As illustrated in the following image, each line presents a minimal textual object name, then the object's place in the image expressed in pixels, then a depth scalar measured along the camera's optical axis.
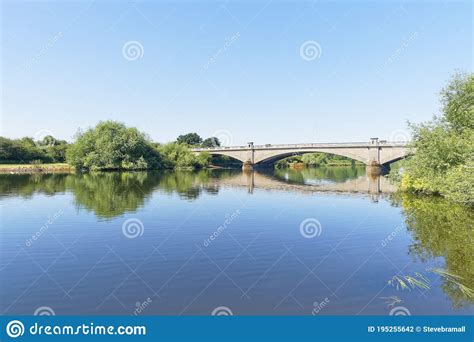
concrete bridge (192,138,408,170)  81.12
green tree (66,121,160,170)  80.25
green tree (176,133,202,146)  168.12
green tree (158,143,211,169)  96.75
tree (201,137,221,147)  169.55
